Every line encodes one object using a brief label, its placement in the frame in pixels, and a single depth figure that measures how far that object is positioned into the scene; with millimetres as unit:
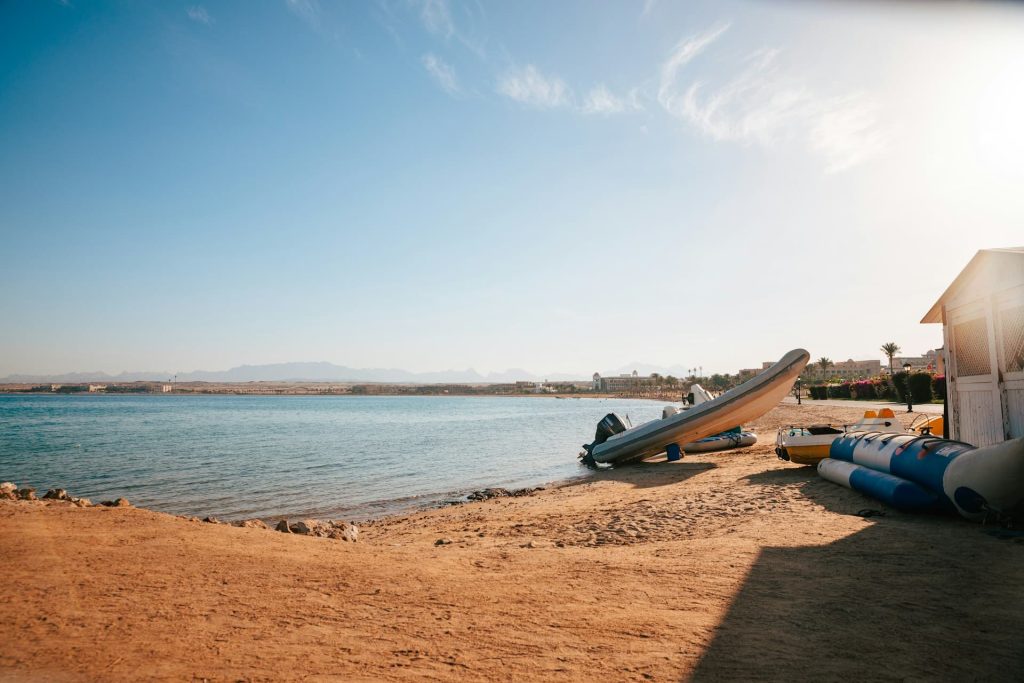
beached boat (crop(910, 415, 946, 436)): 11398
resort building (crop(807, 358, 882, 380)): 156875
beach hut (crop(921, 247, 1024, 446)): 8125
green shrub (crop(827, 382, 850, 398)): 52656
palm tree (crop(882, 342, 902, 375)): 77188
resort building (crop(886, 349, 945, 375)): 149688
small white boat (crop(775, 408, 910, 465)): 11565
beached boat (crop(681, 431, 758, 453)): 17516
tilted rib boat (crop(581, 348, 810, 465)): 15016
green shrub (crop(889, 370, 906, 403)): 35062
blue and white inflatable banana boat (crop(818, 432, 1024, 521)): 6352
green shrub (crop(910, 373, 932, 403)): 32500
